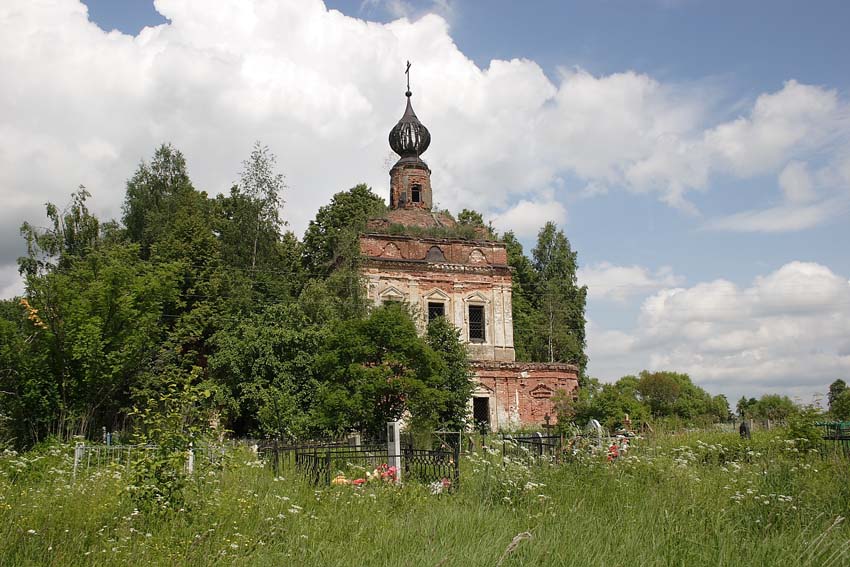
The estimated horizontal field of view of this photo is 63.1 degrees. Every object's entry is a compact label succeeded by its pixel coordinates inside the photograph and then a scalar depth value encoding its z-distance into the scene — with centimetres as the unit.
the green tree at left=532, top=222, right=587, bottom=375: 4056
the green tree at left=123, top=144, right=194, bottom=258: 3378
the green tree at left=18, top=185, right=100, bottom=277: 2794
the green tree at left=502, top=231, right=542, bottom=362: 4094
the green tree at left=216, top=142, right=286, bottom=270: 3009
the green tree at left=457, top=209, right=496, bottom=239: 4284
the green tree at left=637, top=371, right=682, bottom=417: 6944
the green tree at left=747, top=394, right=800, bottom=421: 6469
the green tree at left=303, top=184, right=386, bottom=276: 3792
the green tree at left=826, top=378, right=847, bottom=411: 6788
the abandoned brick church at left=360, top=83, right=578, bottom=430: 3080
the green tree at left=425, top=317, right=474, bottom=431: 2316
